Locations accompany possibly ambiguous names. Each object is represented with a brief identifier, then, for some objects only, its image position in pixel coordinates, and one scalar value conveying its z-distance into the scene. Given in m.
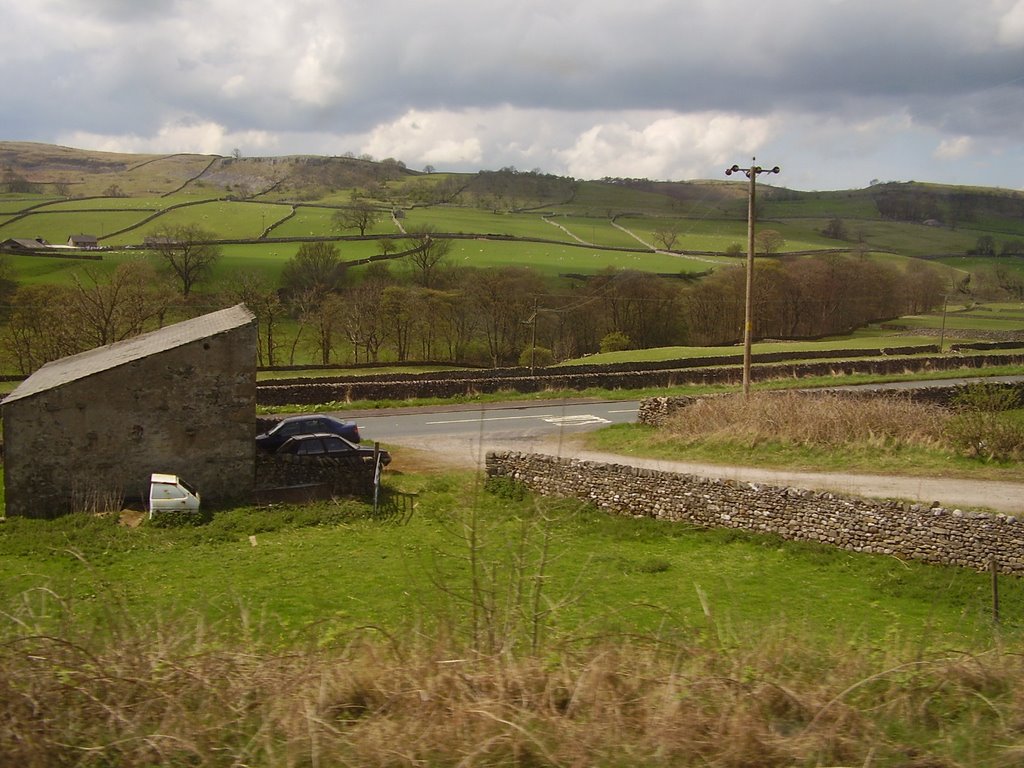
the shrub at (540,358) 56.99
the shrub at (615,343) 60.75
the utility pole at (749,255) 26.03
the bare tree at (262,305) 54.33
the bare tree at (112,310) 44.12
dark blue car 22.06
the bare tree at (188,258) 66.88
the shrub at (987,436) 20.31
